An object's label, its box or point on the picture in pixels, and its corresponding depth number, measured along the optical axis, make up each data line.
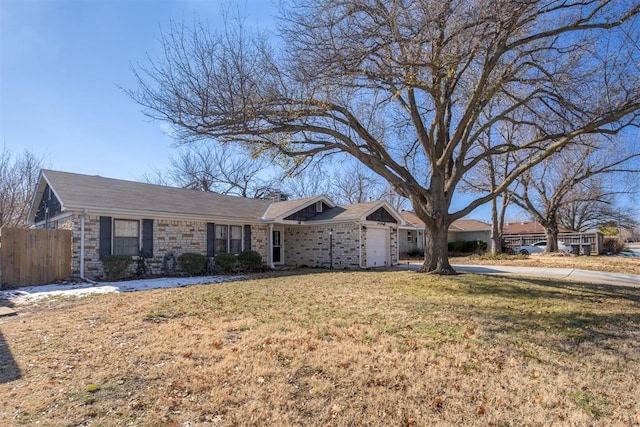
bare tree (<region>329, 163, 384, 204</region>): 36.45
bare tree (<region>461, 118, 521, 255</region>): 23.23
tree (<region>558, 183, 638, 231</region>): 38.41
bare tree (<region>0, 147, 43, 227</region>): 20.66
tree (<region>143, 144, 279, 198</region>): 32.12
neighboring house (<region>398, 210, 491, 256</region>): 31.23
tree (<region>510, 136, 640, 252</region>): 23.02
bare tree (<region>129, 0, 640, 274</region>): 8.02
